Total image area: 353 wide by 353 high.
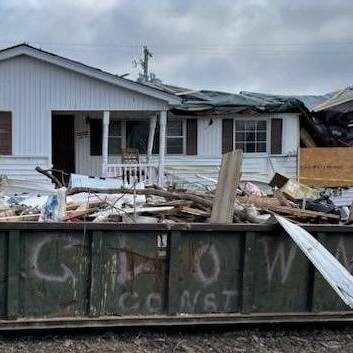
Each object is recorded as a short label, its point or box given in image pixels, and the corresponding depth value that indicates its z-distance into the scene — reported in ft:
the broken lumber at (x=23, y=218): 18.54
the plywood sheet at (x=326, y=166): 65.87
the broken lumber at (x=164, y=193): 20.80
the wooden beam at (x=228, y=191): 18.30
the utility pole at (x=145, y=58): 190.49
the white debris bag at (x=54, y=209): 19.10
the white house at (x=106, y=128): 55.88
